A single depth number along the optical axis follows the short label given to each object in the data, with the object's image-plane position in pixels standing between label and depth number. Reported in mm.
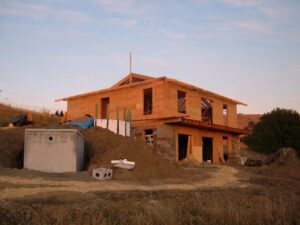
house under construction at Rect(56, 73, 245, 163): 21875
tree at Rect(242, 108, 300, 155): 40312
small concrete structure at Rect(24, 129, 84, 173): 12852
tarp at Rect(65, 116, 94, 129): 18328
